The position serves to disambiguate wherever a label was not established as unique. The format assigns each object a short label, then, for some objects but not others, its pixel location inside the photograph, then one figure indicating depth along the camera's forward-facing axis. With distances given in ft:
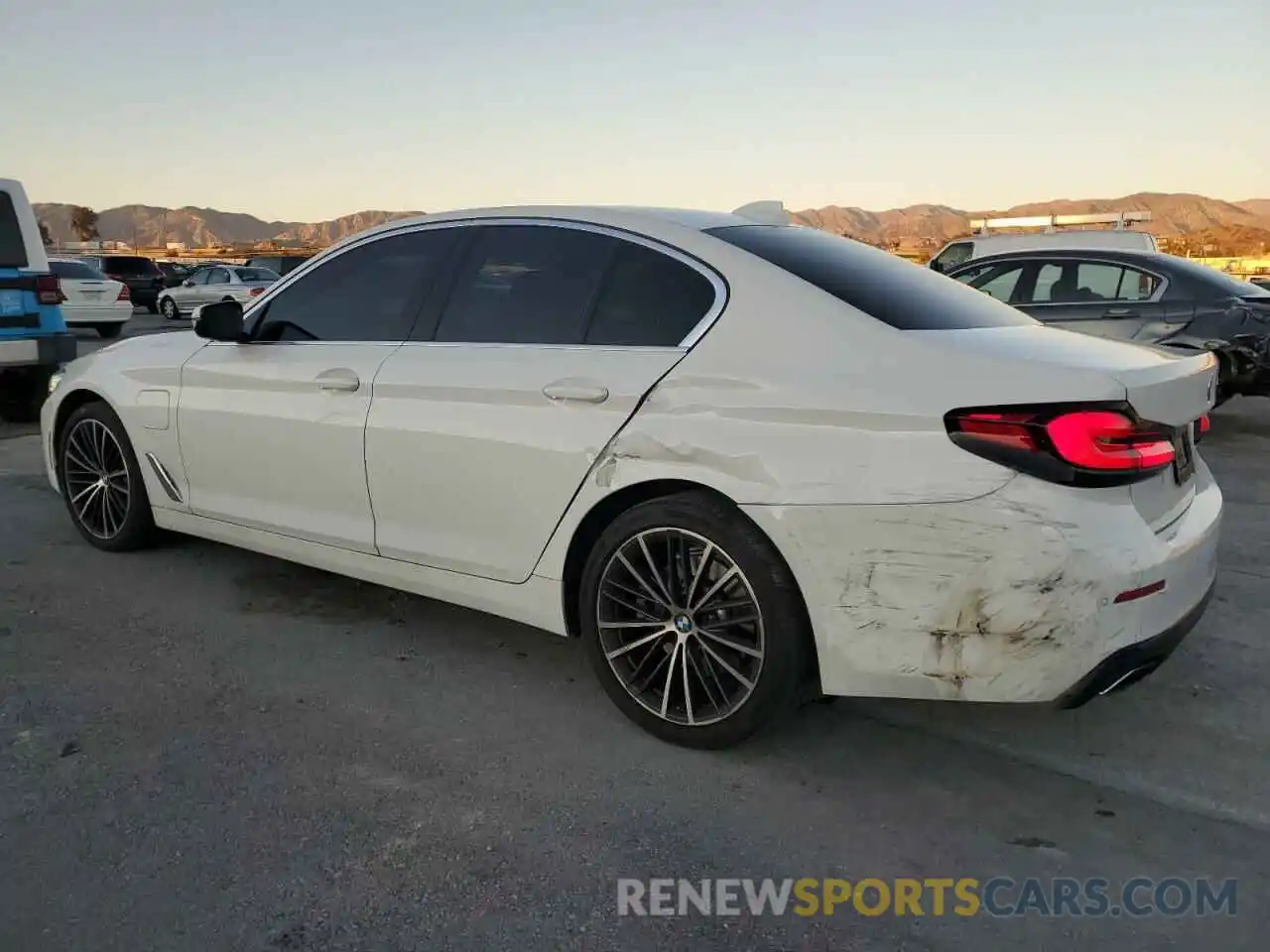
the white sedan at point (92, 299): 66.80
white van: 42.96
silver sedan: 84.99
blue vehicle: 26.61
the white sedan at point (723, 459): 8.08
